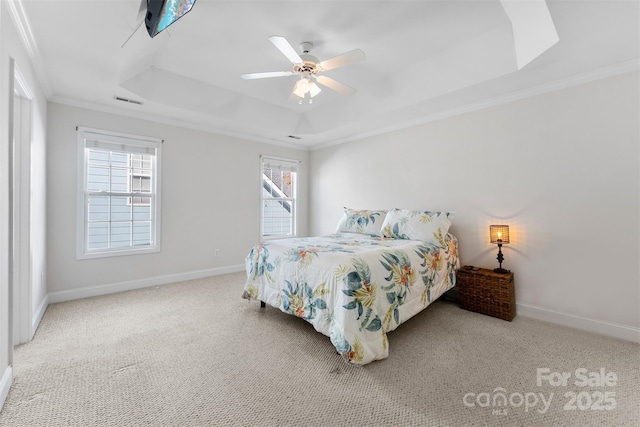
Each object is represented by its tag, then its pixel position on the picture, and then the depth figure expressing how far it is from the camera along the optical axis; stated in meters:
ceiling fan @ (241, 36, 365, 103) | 2.10
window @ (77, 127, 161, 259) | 3.30
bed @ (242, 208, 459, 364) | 1.93
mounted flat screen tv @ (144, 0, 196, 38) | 1.37
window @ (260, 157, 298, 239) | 5.03
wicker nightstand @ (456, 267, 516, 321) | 2.71
